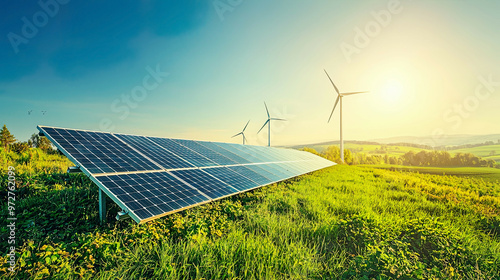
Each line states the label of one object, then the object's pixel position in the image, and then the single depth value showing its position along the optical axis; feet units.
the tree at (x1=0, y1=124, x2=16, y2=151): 97.86
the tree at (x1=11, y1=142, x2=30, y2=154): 58.65
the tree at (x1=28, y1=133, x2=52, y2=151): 86.87
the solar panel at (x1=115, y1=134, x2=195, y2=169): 32.09
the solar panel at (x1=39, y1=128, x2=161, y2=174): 22.52
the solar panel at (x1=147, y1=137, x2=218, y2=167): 37.86
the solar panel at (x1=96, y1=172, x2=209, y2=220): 19.08
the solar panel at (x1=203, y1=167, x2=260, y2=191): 32.50
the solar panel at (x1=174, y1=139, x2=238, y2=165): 43.76
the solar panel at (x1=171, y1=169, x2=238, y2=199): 27.18
